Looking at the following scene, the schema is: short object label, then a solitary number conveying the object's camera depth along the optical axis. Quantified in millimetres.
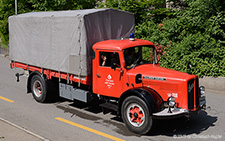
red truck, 7773
